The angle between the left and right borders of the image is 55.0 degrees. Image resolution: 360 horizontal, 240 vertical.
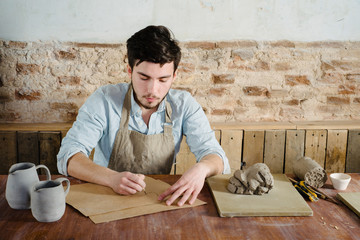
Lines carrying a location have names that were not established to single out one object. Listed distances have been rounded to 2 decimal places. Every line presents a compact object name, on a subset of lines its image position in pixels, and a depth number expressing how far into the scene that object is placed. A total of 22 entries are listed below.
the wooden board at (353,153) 2.55
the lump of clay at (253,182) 1.41
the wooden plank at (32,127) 2.35
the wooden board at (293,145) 2.53
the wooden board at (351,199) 1.34
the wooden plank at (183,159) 2.48
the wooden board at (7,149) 2.34
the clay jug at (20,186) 1.25
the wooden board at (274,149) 2.52
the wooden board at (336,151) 2.54
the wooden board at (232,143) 2.49
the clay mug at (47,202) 1.18
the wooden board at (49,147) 2.36
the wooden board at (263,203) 1.29
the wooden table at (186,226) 1.15
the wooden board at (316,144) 2.54
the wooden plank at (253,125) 2.49
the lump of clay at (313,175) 1.56
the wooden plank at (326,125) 2.54
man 1.77
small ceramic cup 1.53
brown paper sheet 1.26
